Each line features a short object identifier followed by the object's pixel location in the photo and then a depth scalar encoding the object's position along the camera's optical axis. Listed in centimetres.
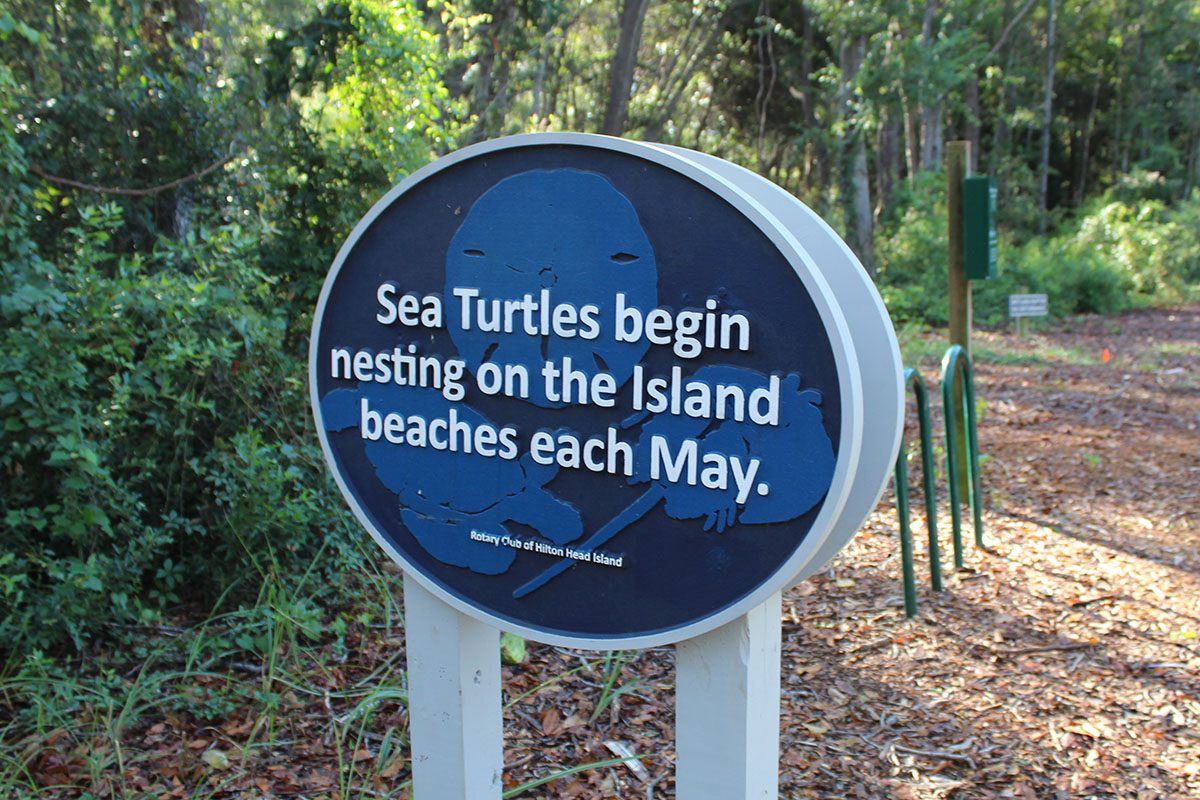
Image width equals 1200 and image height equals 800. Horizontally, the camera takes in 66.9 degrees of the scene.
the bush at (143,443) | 292
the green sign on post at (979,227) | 489
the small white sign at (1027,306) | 1152
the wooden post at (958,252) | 500
